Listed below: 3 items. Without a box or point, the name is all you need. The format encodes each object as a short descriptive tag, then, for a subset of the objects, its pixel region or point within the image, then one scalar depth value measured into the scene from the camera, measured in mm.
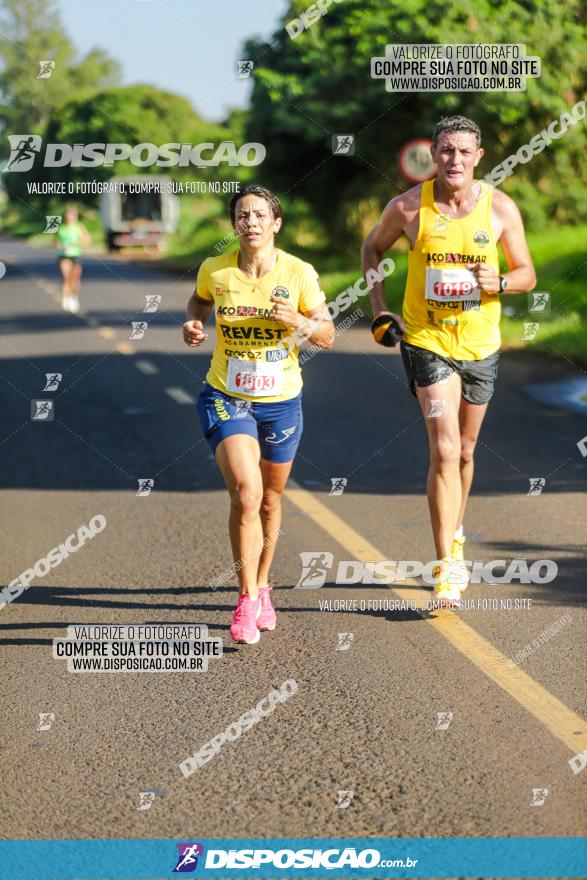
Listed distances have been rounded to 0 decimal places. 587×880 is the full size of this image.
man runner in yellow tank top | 6605
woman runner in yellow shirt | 6164
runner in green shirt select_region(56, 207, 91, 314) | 27122
